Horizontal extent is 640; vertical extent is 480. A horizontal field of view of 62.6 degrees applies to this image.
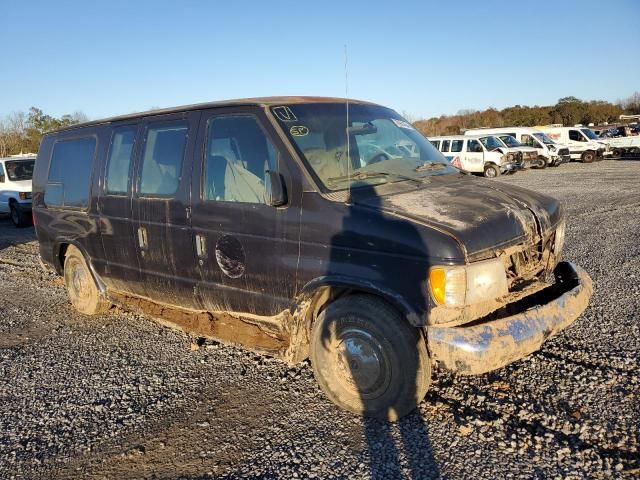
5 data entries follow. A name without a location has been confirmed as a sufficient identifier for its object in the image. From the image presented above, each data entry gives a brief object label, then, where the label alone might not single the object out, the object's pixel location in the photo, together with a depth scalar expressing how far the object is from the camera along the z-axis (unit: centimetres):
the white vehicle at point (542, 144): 2611
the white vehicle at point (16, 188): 1448
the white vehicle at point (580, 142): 2872
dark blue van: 316
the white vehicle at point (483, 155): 2280
